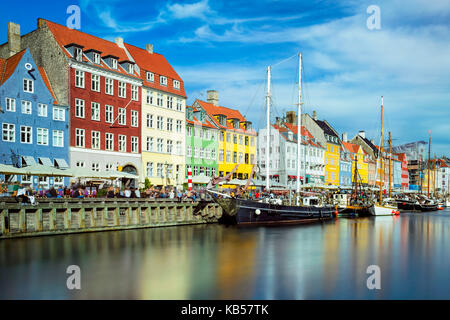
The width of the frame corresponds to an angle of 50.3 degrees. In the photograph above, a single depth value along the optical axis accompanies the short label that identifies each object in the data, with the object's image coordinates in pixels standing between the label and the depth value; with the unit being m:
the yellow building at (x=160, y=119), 57.06
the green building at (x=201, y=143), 64.31
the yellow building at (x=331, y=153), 99.44
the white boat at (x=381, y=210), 69.31
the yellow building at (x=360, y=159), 114.47
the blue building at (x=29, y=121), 42.47
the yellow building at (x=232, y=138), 70.69
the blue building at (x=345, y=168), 107.64
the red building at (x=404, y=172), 154.38
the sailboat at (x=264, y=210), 43.99
